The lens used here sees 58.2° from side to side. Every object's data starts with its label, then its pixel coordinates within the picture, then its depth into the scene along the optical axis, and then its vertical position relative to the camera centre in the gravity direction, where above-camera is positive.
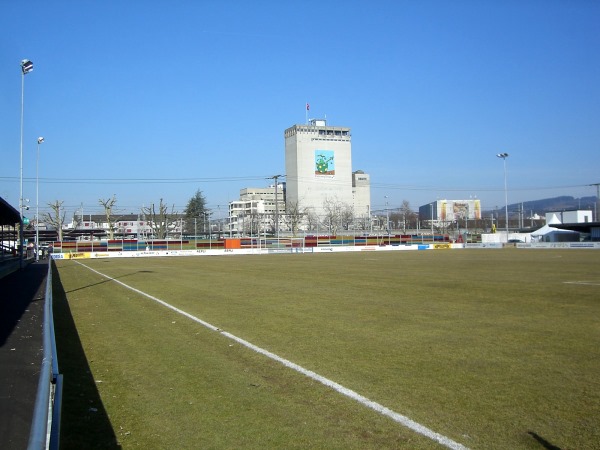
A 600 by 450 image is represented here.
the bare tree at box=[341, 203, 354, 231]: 131.00 +3.57
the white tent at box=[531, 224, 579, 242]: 85.50 -1.00
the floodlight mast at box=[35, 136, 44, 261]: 52.55 -1.04
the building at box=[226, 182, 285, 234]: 148.75 +10.56
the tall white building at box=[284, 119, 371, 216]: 170.50 +22.45
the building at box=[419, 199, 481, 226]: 187.38 +7.38
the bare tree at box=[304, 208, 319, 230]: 146.27 +4.16
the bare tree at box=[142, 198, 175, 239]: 105.78 +3.97
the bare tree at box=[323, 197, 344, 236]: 127.73 +6.70
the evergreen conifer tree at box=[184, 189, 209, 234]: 132.56 +7.04
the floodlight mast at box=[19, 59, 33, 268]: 31.59 +10.22
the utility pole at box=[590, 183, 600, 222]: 102.29 +5.58
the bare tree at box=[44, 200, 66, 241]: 90.56 +3.92
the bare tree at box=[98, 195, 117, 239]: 98.06 +5.69
